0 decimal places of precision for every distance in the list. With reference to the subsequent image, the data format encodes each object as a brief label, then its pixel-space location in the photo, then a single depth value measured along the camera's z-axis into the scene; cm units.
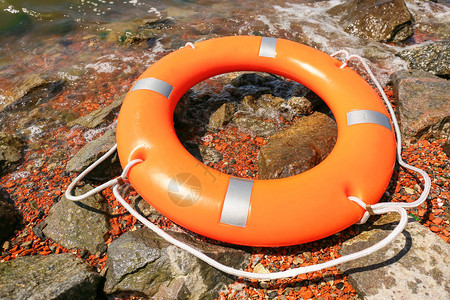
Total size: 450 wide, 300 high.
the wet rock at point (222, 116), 288
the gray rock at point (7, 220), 201
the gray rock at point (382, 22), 431
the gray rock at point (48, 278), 154
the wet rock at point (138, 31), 451
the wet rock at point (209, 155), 257
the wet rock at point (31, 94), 338
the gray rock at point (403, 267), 153
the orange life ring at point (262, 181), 168
